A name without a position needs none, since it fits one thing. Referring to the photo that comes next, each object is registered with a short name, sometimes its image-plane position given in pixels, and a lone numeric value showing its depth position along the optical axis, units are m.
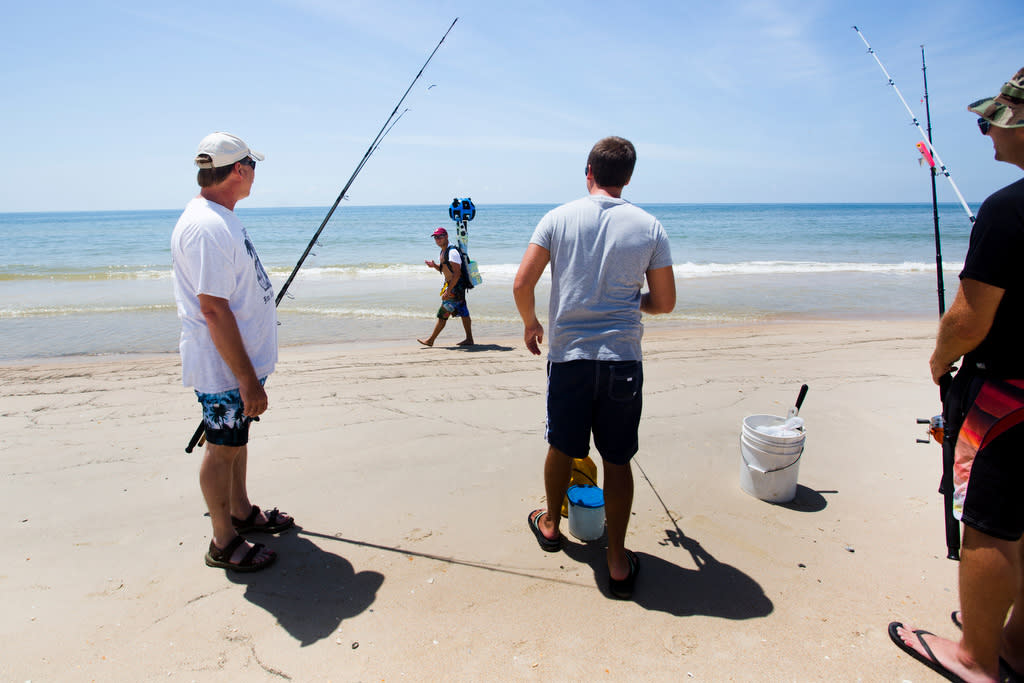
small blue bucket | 3.00
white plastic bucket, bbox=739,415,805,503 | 3.33
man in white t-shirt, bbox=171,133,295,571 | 2.38
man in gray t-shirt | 2.44
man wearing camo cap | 1.77
